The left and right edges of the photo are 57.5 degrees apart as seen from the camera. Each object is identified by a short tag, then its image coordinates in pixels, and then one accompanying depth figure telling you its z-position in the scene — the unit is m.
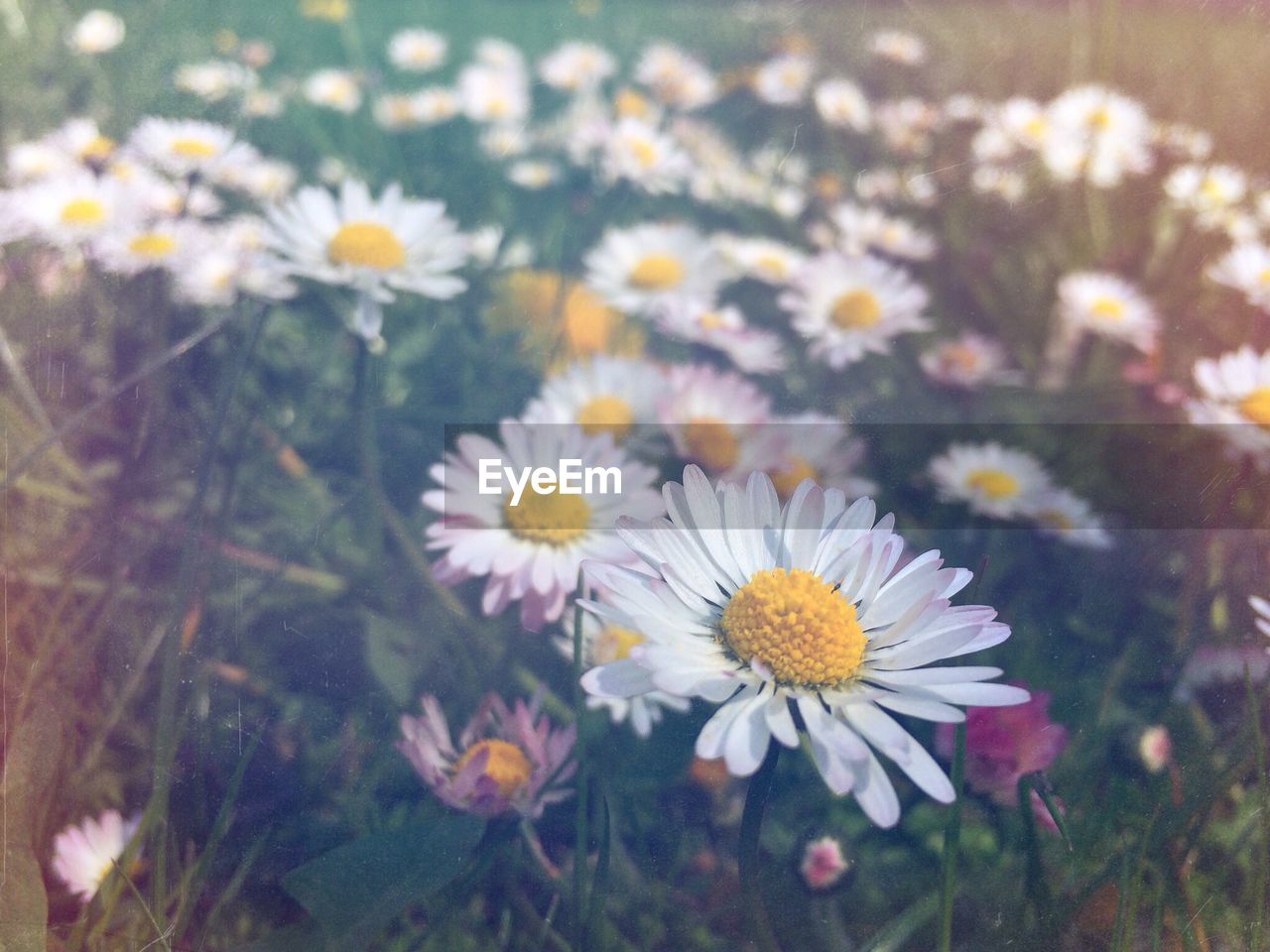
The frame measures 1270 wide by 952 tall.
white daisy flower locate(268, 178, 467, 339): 0.12
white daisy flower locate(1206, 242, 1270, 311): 0.15
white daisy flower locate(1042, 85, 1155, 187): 0.18
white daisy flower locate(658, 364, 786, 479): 0.12
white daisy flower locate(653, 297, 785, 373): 0.14
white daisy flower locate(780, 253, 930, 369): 0.14
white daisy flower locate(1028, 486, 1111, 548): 0.13
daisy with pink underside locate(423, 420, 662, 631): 0.10
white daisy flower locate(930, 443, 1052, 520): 0.13
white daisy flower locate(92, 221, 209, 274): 0.14
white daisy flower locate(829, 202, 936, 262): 0.17
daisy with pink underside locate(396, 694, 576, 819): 0.09
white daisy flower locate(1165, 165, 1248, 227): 0.16
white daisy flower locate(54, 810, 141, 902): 0.10
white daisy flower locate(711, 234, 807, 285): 0.16
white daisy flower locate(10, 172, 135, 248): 0.14
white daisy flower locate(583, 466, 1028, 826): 0.08
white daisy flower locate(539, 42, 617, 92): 0.19
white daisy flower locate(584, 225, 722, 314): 0.15
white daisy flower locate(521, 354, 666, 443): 0.12
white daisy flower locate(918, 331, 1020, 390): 0.15
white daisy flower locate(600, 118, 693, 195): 0.17
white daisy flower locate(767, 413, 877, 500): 0.12
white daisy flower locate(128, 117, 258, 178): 0.14
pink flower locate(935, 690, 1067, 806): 0.10
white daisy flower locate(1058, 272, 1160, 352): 0.16
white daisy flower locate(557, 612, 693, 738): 0.11
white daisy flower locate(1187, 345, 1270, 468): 0.13
